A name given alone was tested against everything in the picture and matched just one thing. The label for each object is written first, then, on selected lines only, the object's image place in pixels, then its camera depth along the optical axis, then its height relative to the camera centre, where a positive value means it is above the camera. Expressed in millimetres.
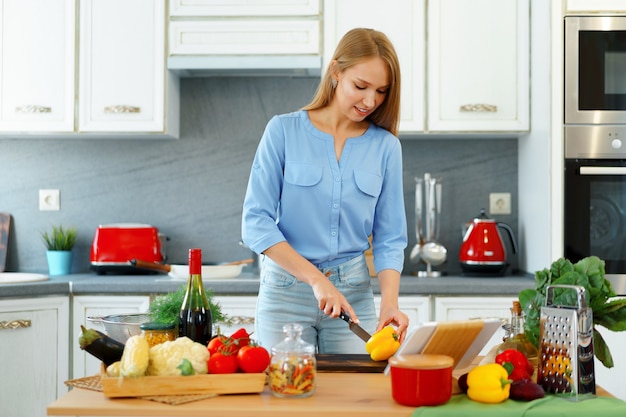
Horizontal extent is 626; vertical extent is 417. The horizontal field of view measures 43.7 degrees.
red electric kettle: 3367 -109
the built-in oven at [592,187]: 3115 +148
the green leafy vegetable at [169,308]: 1691 -193
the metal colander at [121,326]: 1676 -229
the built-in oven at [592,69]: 3117 +619
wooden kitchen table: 1326 -321
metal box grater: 1447 -239
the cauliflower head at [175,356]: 1425 -251
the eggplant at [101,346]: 1458 -241
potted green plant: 3586 -145
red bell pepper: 1450 -265
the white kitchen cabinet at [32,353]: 3064 -531
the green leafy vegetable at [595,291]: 1568 -136
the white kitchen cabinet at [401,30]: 3334 +823
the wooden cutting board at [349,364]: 1654 -307
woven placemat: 1377 -316
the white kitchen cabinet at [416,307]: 3135 -341
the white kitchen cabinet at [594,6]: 3123 +875
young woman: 1961 +60
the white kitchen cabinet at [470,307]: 3129 -340
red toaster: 3434 -120
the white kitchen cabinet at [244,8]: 3340 +915
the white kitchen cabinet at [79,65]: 3375 +672
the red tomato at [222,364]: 1443 -265
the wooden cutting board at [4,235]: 3674 -76
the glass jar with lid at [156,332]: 1565 -228
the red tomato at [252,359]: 1452 -259
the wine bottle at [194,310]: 1656 -191
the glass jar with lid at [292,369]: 1405 -268
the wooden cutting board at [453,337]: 1453 -219
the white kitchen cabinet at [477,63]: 3344 +684
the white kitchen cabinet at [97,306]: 3145 -349
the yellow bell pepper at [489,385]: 1394 -291
